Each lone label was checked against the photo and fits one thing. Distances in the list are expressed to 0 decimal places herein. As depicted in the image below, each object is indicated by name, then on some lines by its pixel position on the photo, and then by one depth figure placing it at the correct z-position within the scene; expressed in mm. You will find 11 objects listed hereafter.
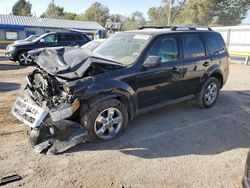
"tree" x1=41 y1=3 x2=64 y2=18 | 49923
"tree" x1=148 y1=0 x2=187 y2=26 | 34002
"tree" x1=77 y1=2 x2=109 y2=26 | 53075
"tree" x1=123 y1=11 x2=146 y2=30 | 50117
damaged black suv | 2914
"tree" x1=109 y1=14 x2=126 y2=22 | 55288
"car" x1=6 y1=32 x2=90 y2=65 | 9984
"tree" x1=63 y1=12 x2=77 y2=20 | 52681
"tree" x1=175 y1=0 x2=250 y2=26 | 31813
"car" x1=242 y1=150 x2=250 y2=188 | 1962
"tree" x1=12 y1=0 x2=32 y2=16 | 53119
